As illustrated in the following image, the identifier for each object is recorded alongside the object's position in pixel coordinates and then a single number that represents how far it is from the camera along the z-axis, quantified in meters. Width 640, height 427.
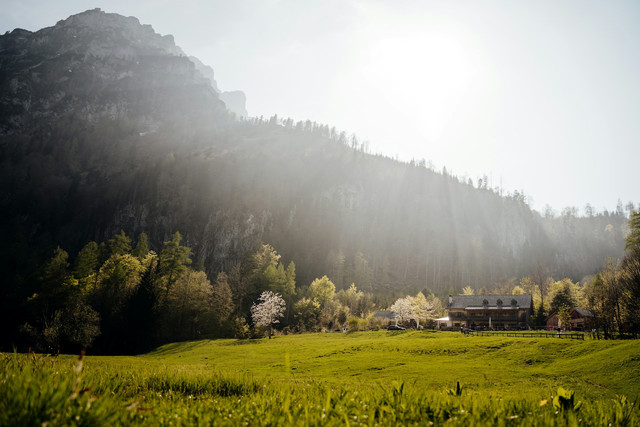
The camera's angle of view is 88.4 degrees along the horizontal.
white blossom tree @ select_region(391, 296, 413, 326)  96.75
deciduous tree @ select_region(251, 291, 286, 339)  80.44
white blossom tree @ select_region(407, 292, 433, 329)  95.56
